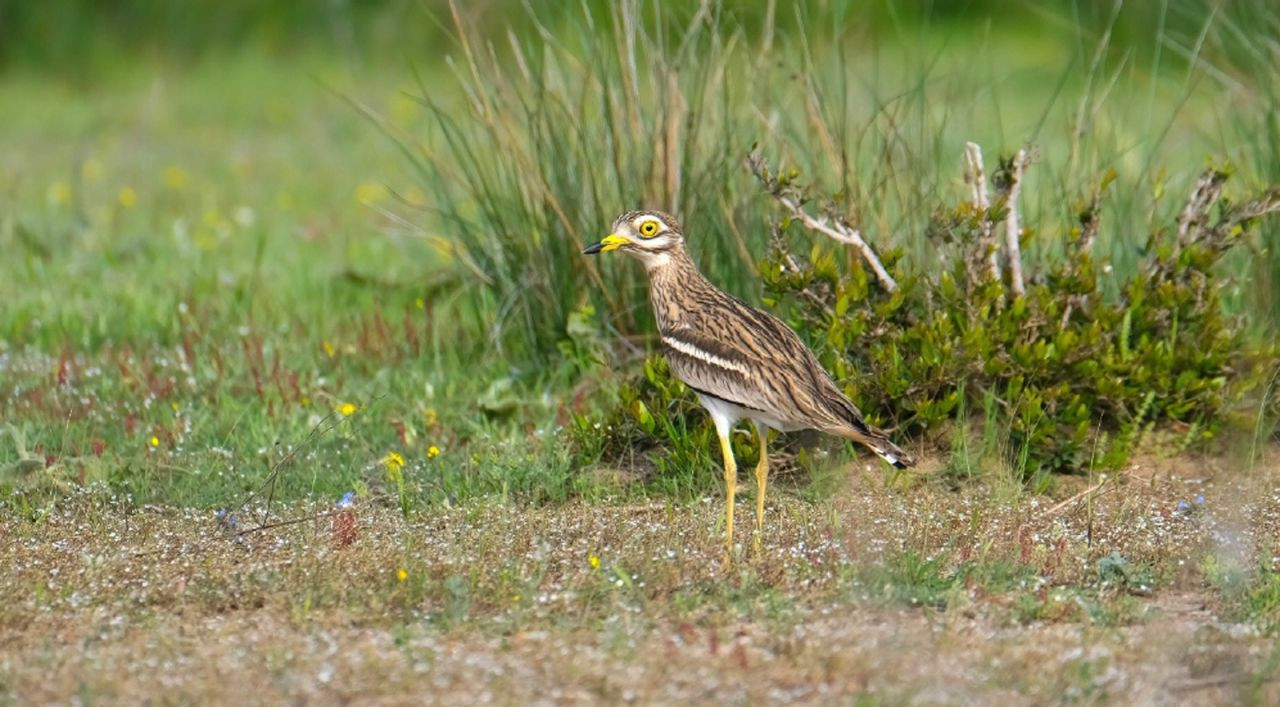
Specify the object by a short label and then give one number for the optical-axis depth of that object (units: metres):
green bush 12.67
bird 11.29
